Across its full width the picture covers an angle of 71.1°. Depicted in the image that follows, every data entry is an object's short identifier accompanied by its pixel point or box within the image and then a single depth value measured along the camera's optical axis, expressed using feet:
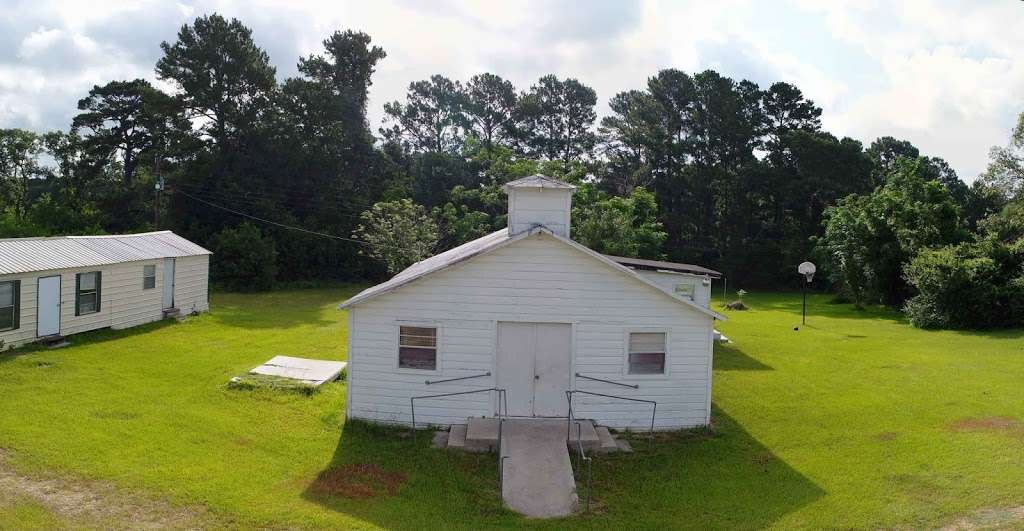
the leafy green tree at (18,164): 181.68
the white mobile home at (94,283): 67.41
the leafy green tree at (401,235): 130.41
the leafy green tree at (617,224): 134.82
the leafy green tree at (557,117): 226.17
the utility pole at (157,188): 137.39
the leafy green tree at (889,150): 242.78
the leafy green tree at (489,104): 235.40
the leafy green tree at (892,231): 123.54
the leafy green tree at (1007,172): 142.31
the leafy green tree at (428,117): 245.04
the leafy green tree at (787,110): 205.77
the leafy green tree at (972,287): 102.12
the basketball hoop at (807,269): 112.06
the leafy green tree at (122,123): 159.22
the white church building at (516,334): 49.32
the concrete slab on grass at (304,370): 60.95
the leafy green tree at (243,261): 144.66
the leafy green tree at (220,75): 154.40
